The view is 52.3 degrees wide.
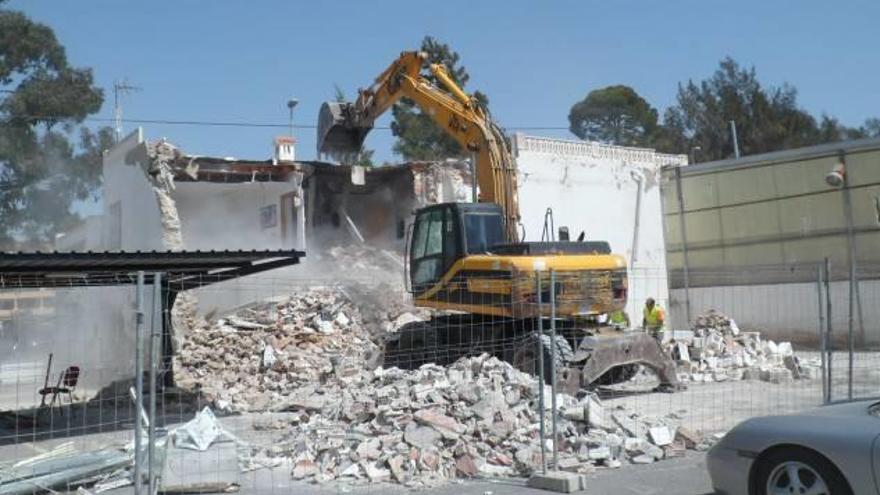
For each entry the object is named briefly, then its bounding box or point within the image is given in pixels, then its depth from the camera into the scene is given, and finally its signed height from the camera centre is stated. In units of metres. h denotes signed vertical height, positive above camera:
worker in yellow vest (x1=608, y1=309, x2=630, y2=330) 17.95 -0.61
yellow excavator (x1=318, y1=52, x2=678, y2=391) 13.60 +0.09
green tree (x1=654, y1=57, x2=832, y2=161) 53.62 +10.32
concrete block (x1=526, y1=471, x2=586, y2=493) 7.92 -1.71
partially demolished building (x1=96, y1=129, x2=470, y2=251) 21.22 +2.48
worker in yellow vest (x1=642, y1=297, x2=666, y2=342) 19.28 -0.60
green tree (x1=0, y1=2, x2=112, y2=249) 40.34 +7.81
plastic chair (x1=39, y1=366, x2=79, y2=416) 13.95 -1.35
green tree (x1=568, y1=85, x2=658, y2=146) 63.16 +12.64
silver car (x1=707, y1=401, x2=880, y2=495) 5.83 -1.17
